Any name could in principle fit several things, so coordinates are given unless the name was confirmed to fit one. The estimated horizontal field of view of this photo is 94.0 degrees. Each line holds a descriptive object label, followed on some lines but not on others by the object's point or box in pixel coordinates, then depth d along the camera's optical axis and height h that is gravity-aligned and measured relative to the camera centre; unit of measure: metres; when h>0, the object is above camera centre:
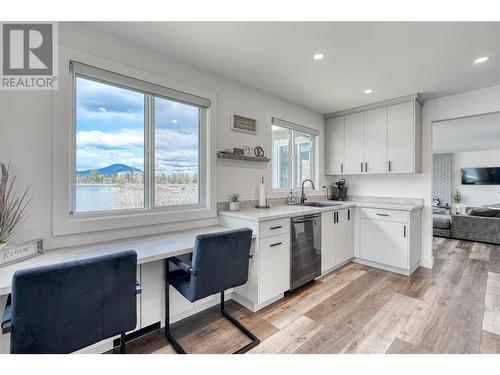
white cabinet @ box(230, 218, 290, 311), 2.24 -0.77
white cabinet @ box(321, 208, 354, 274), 3.00 -0.69
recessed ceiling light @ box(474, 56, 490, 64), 2.25 +1.26
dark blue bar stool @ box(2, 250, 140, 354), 1.04 -0.57
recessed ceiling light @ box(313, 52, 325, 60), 2.18 +1.26
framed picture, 2.77 +0.79
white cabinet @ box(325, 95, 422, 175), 3.27 +0.76
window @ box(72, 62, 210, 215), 1.86 +0.40
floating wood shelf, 2.59 +0.37
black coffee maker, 4.09 -0.05
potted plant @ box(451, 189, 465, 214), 8.11 -0.36
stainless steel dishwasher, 2.57 -0.72
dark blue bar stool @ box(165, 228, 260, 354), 1.65 -0.60
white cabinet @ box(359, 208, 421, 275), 3.06 -0.70
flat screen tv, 7.55 +0.39
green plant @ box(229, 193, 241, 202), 2.73 -0.10
